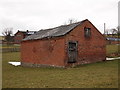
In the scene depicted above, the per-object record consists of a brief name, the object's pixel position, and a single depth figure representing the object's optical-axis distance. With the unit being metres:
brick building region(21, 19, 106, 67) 14.54
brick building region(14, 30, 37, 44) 54.77
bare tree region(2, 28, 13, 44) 57.58
